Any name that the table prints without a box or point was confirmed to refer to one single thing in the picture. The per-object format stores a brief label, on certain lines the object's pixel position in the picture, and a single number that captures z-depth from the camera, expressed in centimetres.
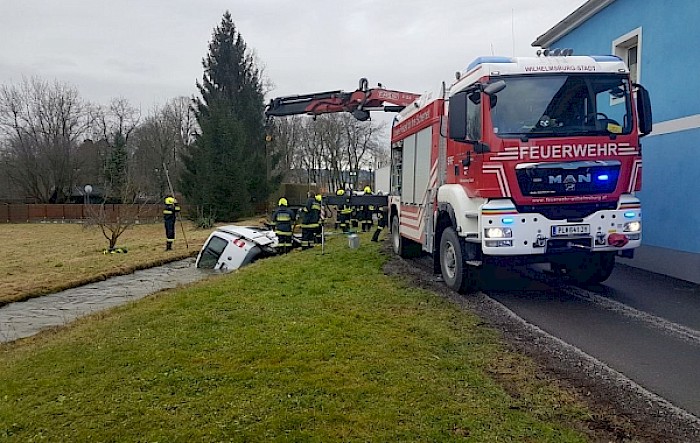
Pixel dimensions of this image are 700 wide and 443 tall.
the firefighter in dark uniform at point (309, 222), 1512
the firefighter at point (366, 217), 2027
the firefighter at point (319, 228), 1555
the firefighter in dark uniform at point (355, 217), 2023
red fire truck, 676
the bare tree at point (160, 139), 5295
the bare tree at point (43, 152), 4897
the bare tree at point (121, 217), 2039
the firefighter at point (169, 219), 1903
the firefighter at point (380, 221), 1548
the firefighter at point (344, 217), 1865
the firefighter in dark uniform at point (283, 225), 1429
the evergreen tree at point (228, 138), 3225
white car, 1426
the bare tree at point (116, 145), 4747
